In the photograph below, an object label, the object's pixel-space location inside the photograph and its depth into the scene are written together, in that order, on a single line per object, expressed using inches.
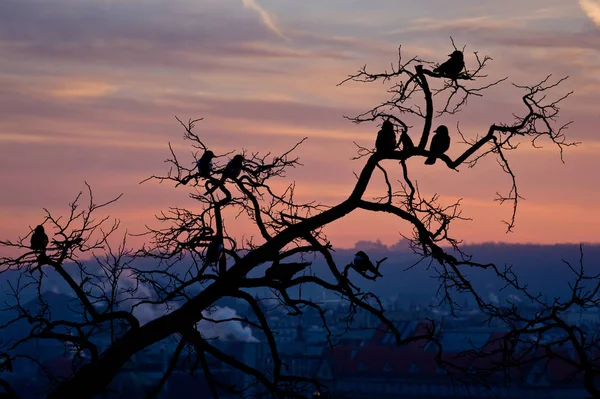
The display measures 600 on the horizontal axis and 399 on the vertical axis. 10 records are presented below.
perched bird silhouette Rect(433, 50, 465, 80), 757.3
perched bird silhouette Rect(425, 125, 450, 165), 792.9
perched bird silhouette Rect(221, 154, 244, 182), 780.0
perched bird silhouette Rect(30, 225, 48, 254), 806.5
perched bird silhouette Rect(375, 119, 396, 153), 743.7
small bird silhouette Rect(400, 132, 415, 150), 738.8
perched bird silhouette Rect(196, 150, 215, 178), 801.6
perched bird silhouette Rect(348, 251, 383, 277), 770.2
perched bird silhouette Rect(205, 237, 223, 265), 765.9
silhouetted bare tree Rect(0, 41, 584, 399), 709.9
